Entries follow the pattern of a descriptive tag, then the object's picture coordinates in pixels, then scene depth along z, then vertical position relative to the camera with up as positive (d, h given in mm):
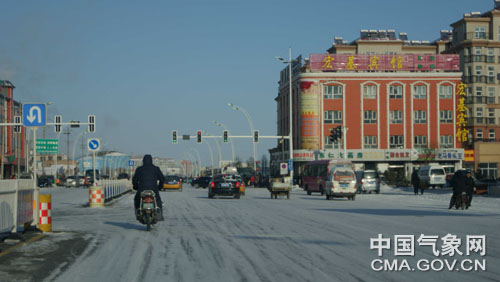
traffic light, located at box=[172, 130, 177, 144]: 63388 +2507
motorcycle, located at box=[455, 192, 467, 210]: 28750 -1636
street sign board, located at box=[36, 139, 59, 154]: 70312 +1825
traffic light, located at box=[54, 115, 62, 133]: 51719 +3199
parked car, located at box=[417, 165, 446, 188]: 66750 -1432
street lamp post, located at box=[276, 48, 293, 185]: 63531 +9591
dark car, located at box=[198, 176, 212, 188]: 79188 -2178
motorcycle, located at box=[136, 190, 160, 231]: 16875 -1178
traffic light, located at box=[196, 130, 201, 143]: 62906 +2560
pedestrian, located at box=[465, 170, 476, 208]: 28844 -1047
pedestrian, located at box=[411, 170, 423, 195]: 48688 -1462
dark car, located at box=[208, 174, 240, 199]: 41156 -1493
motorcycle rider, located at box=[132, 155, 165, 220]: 17219 -417
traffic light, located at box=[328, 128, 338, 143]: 60116 +2408
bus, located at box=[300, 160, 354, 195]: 51844 -913
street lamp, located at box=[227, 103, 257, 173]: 75438 +1716
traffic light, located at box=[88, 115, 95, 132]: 52281 +3136
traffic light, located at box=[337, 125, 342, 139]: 59806 +2653
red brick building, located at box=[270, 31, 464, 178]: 90250 +7434
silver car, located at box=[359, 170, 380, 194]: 56125 -1677
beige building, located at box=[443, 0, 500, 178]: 94688 +12808
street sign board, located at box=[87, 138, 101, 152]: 33062 +932
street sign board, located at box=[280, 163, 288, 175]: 65375 -559
